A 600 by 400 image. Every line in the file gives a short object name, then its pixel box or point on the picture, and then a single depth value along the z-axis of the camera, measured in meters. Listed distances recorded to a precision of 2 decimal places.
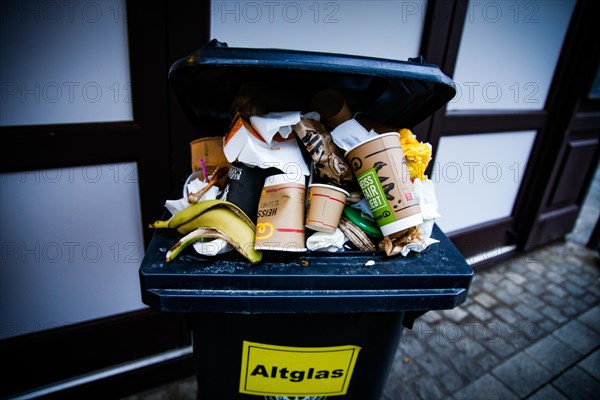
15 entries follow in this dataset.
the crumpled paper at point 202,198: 0.96
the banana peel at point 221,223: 0.97
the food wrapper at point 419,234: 1.05
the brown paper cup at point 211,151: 1.27
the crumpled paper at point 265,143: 1.05
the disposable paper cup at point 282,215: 0.97
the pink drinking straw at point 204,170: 1.24
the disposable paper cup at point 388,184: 1.01
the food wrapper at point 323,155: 1.09
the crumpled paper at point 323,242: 1.02
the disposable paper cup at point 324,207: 1.01
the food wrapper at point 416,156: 1.12
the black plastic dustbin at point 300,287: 0.94
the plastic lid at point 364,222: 1.09
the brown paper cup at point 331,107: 1.24
